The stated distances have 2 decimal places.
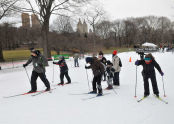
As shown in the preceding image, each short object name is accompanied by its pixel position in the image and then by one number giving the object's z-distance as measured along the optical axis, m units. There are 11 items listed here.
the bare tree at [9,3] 13.59
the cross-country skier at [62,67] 7.02
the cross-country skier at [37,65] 5.75
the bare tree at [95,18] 39.97
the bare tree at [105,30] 67.78
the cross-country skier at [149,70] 4.49
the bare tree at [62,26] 50.22
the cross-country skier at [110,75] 6.02
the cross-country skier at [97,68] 5.07
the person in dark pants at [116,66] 6.41
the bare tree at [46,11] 16.54
